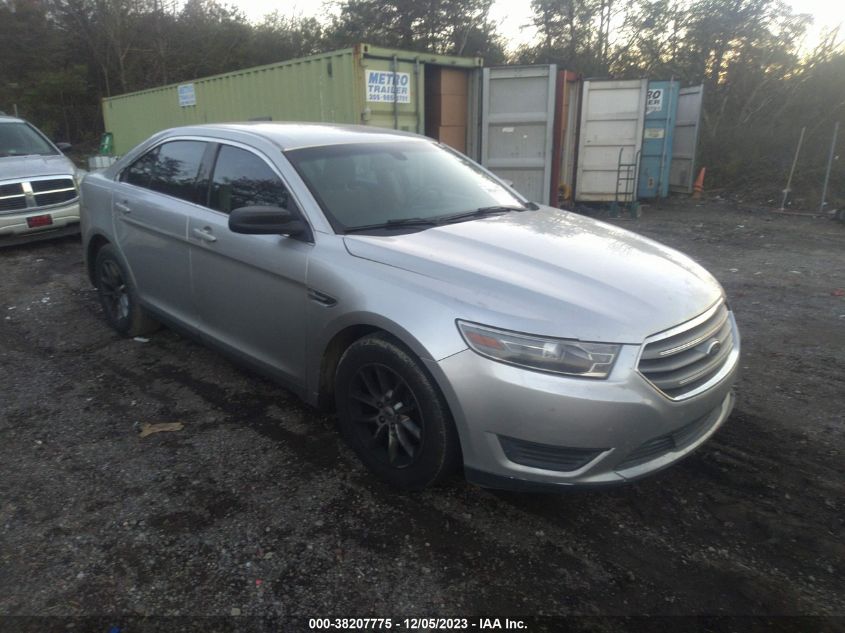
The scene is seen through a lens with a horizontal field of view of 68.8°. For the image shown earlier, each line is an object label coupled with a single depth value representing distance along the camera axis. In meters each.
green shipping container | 8.28
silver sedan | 2.43
